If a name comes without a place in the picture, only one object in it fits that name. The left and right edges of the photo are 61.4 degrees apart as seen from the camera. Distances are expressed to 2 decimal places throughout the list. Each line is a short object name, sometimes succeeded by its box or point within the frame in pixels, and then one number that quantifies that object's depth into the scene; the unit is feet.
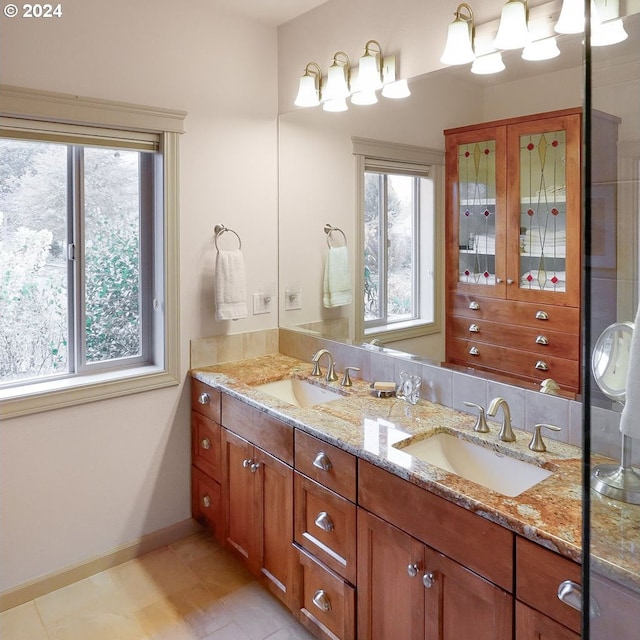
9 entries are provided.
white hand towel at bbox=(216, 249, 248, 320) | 8.29
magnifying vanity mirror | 2.19
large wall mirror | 2.21
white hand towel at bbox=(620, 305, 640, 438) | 2.12
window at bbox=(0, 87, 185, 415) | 7.09
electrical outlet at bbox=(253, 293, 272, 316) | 9.12
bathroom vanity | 3.96
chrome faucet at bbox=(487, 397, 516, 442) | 5.35
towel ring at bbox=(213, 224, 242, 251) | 8.54
